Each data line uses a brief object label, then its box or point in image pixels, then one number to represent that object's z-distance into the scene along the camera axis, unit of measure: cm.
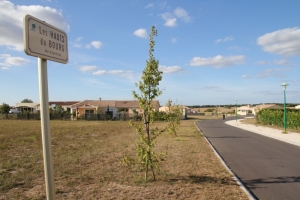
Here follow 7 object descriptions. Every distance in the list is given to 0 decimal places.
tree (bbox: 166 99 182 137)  1817
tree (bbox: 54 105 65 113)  4483
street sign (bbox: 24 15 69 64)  204
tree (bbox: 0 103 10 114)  5191
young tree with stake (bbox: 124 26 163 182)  601
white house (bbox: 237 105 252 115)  9581
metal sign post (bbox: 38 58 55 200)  219
